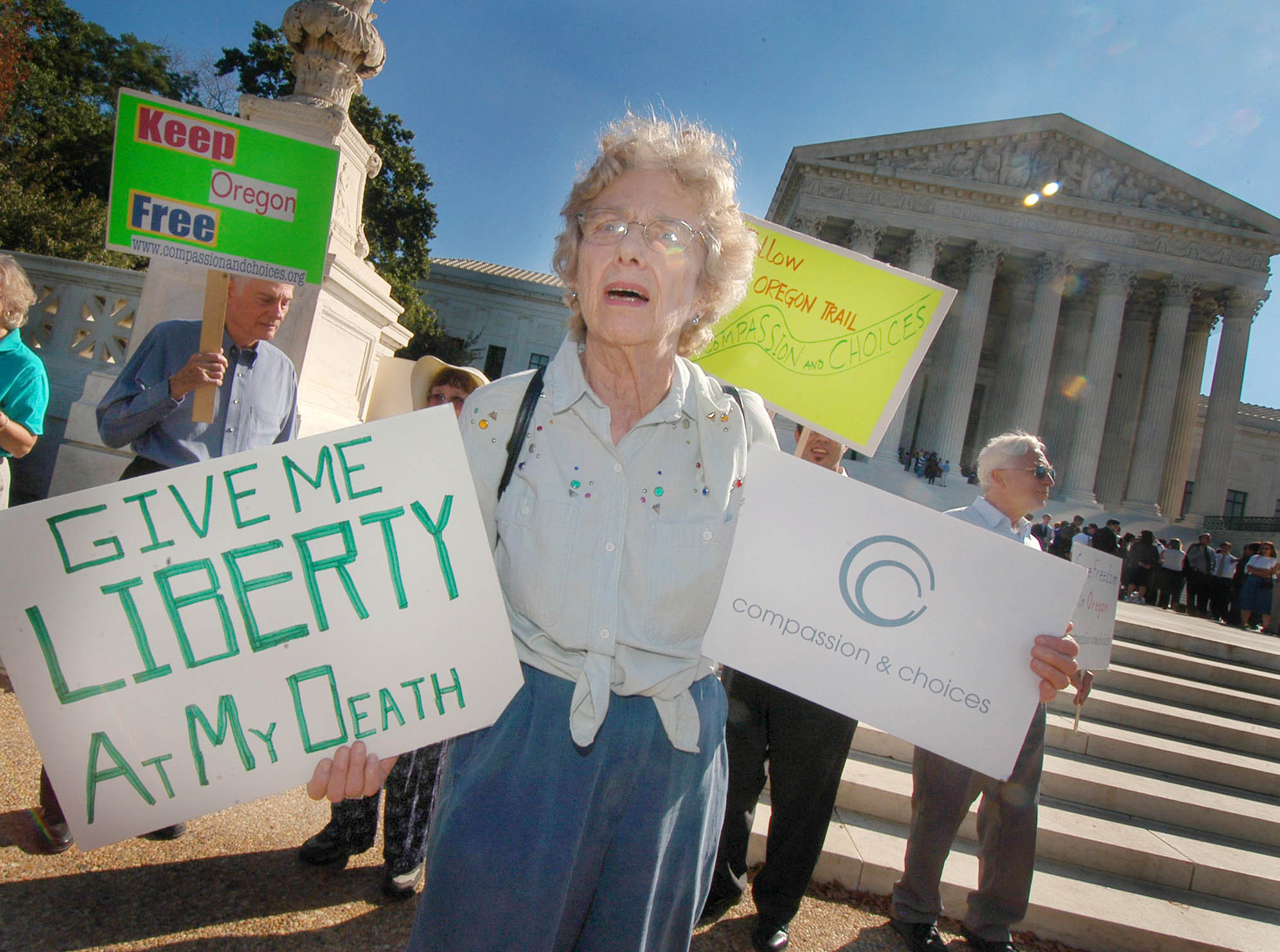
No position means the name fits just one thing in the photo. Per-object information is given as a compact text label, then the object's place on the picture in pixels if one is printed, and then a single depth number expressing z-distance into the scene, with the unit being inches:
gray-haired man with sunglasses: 117.0
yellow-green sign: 101.0
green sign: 89.0
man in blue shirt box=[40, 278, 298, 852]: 92.5
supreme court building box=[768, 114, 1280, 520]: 1141.7
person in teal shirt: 95.8
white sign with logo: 61.5
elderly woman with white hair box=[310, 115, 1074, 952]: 47.9
